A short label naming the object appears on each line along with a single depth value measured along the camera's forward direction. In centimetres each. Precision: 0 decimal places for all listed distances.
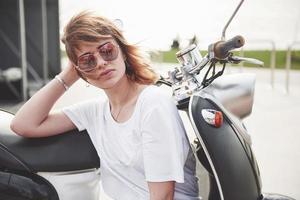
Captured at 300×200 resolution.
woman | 113
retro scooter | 112
